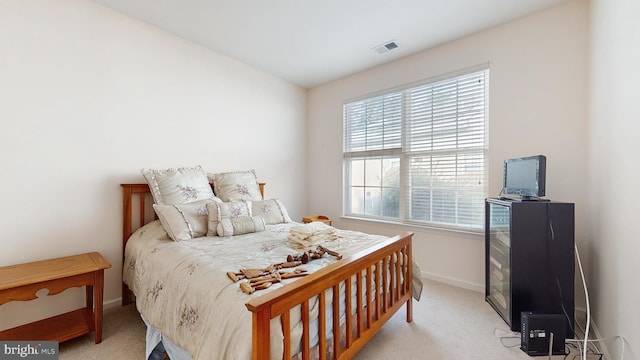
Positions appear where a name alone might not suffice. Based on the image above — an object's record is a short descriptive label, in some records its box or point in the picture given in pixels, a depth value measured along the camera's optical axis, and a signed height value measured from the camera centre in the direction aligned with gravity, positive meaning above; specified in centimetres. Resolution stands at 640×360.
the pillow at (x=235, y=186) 276 -9
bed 110 -62
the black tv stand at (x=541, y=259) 187 -58
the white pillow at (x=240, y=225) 222 -42
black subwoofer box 172 -100
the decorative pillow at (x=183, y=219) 208 -35
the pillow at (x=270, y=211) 272 -35
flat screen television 189 +2
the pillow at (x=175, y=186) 236 -8
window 275 +30
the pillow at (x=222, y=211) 224 -31
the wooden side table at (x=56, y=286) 159 -70
